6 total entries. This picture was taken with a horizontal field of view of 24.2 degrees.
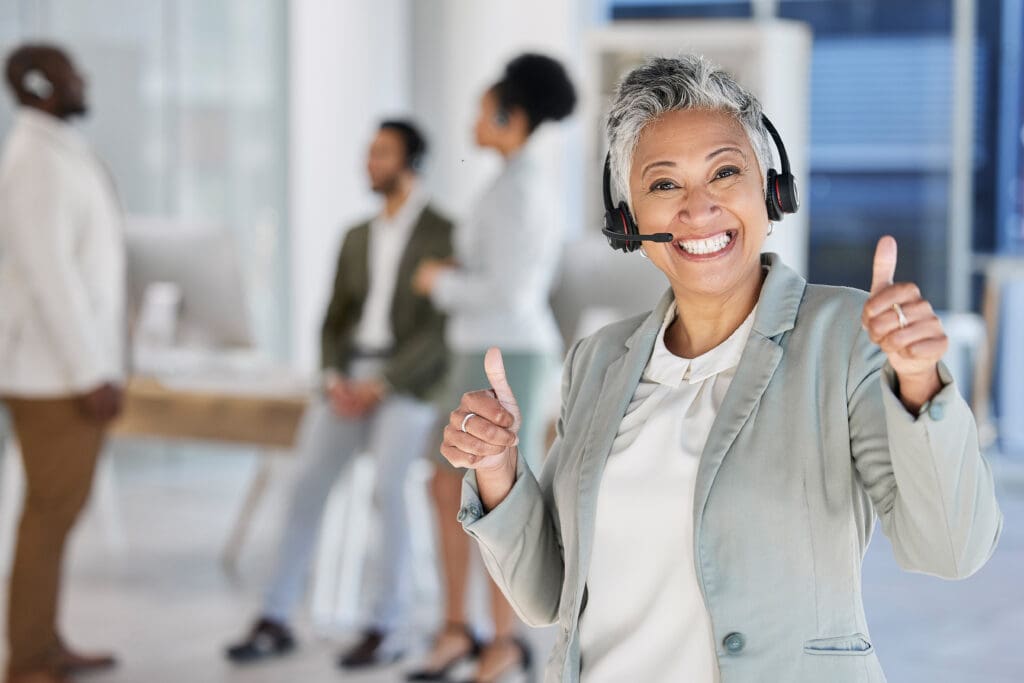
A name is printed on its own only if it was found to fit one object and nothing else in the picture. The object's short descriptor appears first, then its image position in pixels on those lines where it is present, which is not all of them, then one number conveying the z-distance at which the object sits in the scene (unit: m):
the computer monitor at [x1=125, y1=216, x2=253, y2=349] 7.66
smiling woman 2.22
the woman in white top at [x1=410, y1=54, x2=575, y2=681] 6.10
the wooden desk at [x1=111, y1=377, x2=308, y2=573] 7.40
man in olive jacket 6.79
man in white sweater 6.05
